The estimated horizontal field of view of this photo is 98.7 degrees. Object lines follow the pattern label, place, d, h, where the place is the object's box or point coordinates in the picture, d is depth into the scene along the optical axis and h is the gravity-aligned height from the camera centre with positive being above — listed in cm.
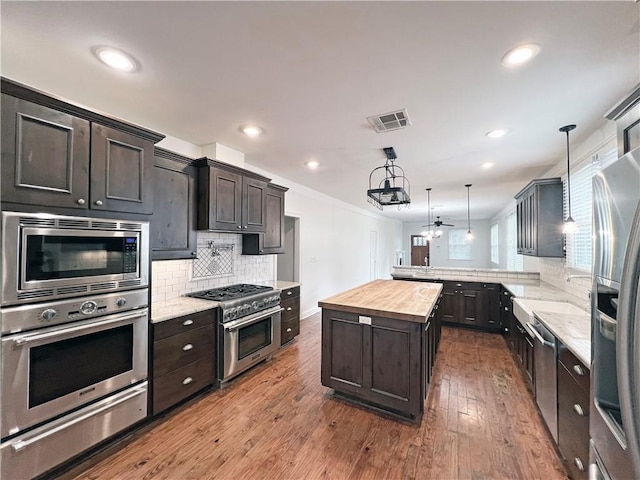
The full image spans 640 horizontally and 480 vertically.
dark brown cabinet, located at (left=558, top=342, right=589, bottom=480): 154 -102
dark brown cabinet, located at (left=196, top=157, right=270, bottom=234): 307 +54
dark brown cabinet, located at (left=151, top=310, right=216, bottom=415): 233 -107
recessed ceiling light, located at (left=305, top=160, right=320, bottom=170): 393 +116
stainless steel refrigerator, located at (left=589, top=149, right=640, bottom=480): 75 -24
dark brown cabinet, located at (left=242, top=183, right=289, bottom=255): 395 +14
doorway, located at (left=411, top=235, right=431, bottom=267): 1370 -30
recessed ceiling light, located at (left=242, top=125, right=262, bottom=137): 283 +119
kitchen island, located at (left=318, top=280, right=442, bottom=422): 234 -98
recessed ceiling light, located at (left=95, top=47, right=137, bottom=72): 171 +119
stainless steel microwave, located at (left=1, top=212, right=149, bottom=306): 156 -10
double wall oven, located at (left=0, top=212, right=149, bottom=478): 156 -61
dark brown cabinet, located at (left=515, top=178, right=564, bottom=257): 362 +37
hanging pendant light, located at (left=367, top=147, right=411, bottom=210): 308 +57
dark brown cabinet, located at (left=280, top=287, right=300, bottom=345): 399 -108
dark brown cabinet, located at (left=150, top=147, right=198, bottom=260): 268 +37
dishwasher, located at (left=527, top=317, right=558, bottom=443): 199 -102
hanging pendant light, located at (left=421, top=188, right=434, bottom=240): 614 +115
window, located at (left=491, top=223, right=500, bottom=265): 1015 -2
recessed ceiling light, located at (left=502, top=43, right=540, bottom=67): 163 +117
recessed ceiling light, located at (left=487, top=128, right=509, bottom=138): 284 +118
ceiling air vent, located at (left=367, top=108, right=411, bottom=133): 248 +116
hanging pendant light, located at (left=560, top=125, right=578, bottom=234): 268 +21
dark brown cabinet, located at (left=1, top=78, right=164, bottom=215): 157 +57
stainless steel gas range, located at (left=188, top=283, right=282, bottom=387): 288 -95
